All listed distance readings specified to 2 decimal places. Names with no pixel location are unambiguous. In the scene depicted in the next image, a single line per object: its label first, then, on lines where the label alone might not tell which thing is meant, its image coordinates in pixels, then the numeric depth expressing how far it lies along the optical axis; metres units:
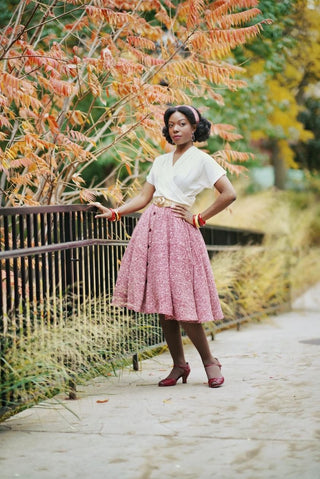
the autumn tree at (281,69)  11.09
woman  5.26
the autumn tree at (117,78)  5.58
